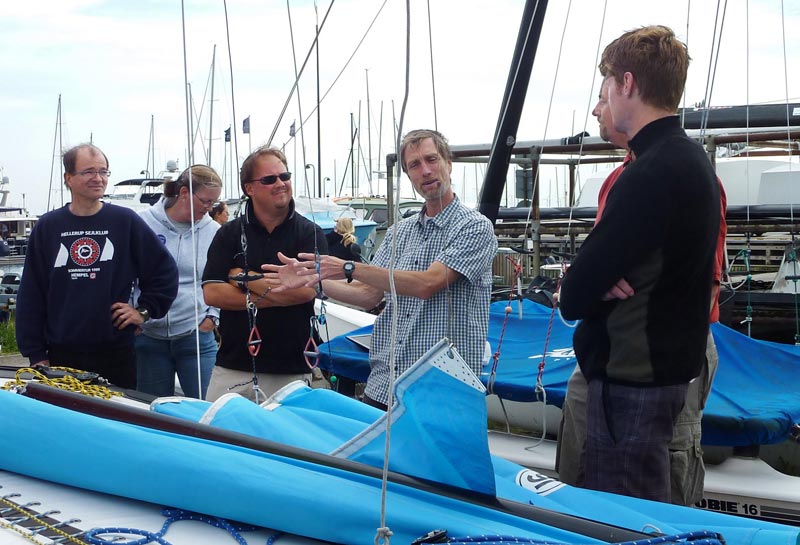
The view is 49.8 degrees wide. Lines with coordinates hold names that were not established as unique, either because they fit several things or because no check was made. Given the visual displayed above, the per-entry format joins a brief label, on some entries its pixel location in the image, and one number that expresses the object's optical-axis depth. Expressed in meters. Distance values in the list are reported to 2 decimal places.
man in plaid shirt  2.85
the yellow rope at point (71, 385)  2.64
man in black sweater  2.08
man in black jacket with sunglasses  3.31
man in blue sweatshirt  3.71
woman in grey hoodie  4.21
